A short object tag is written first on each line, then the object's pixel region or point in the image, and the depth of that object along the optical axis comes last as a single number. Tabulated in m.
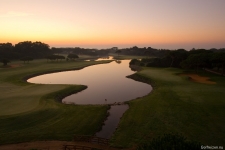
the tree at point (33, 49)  133.62
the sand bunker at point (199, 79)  50.97
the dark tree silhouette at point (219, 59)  56.41
